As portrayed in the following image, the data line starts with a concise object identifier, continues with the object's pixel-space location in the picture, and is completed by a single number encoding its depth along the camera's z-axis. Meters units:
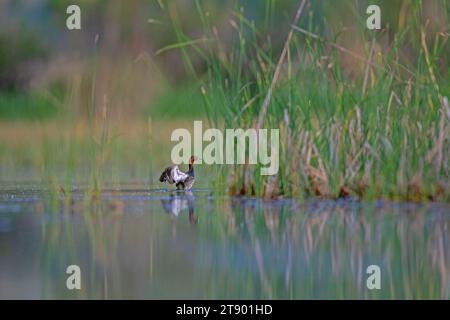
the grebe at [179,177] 12.49
